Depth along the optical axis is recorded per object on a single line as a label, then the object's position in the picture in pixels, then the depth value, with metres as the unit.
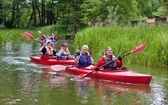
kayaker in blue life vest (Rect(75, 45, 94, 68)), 10.89
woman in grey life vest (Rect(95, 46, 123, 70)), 10.04
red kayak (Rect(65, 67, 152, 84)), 9.15
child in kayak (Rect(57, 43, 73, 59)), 13.35
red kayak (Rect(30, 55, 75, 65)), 12.79
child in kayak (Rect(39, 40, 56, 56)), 14.01
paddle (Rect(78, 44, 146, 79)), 10.17
